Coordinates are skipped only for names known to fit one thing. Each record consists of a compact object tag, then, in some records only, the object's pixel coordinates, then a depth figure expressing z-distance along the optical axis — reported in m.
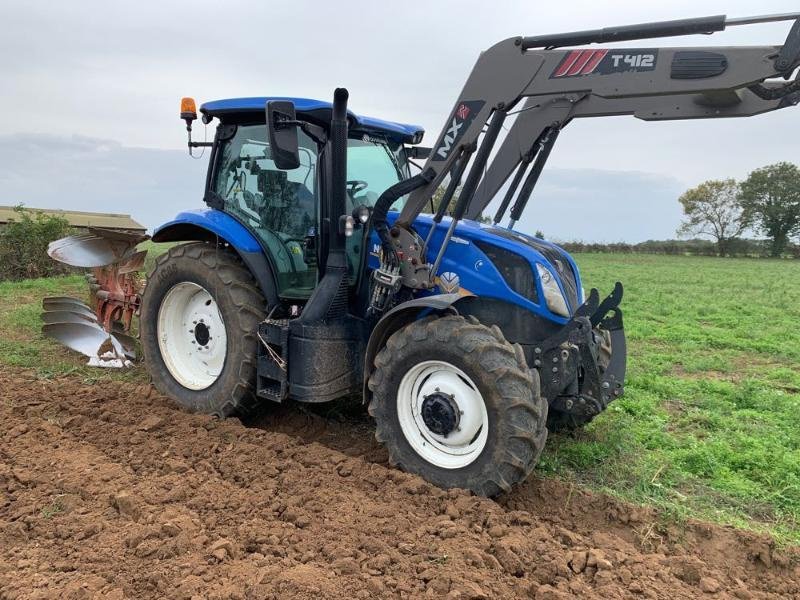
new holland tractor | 3.72
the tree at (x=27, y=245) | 14.58
